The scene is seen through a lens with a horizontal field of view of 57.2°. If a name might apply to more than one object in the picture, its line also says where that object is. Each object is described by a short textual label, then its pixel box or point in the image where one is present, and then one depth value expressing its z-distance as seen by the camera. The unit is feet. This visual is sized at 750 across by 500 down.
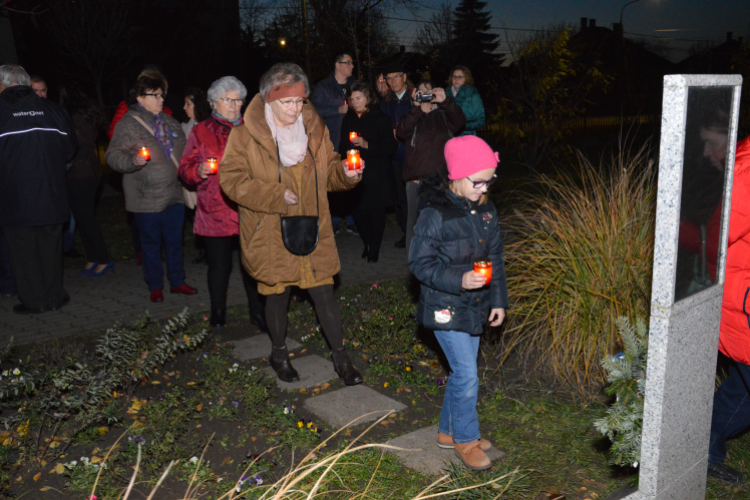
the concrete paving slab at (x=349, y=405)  14.87
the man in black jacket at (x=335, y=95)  29.04
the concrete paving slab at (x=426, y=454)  12.63
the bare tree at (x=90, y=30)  69.21
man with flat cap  28.71
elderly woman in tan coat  15.20
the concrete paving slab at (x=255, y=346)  18.84
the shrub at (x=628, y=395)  9.83
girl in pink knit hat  11.76
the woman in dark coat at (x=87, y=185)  27.73
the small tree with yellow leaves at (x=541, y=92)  54.75
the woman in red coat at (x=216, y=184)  18.89
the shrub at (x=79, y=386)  14.08
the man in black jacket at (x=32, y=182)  21.35
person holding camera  24.12
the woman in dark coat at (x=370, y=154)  26.81
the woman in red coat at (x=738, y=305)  10.37
